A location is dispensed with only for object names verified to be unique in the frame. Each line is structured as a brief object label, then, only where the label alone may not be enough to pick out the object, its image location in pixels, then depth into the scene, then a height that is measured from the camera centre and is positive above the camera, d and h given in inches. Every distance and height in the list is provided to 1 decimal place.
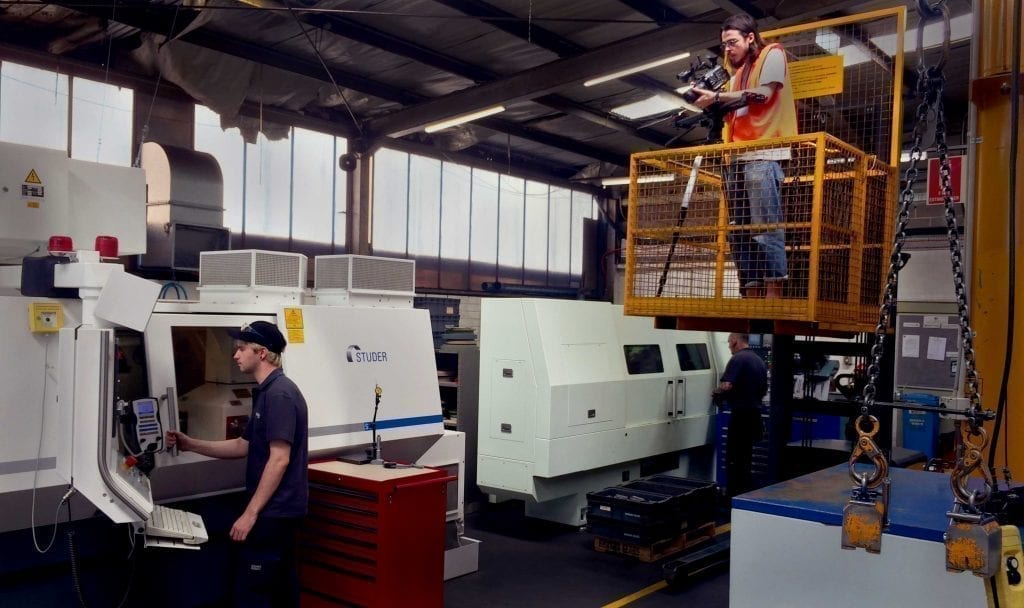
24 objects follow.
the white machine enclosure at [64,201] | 144.8 +16.0
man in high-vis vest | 130.5 +27.9
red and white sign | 188.9 +30.1
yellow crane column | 130.5 +16.4
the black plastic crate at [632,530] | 229.1 -65.3
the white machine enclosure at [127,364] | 119.3 -13.9
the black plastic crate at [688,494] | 239.9 -57.0
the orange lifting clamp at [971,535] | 74.3 -20.6
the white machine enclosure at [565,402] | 241.8 -32.2
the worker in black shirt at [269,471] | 140.9 -31.6
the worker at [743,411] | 289.7 -38.0
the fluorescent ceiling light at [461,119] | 329.7 +73.9
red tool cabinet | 159.8 -49.2
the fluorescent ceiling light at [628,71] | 268.4 +78.0
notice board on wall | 285.0 -15.2
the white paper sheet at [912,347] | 292.2 -14.1
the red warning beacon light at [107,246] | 132.8 +6.6
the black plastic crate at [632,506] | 228.2 -58.4
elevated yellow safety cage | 130.6 +12.3
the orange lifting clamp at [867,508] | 81.4 -20.2
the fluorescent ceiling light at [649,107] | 368.5 +90.7
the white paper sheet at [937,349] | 286.0 -14.3
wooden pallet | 232.2 -71.6
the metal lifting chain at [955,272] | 80.0 +4.0
